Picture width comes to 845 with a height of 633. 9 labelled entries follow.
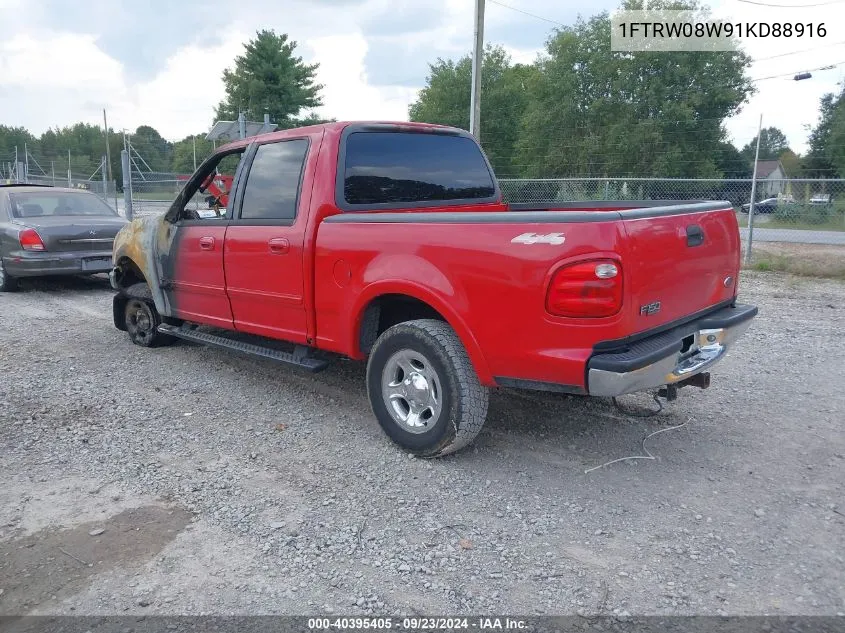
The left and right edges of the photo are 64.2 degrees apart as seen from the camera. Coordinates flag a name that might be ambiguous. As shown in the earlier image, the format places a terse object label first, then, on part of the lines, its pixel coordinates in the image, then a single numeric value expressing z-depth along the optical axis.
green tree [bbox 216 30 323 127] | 42.38
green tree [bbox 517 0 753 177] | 36.22
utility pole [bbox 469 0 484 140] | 14.74
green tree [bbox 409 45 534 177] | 44.88
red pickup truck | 3.20
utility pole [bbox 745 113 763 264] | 11.10
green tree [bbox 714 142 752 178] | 35.59
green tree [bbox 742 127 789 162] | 58.91
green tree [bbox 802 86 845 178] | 38.91
